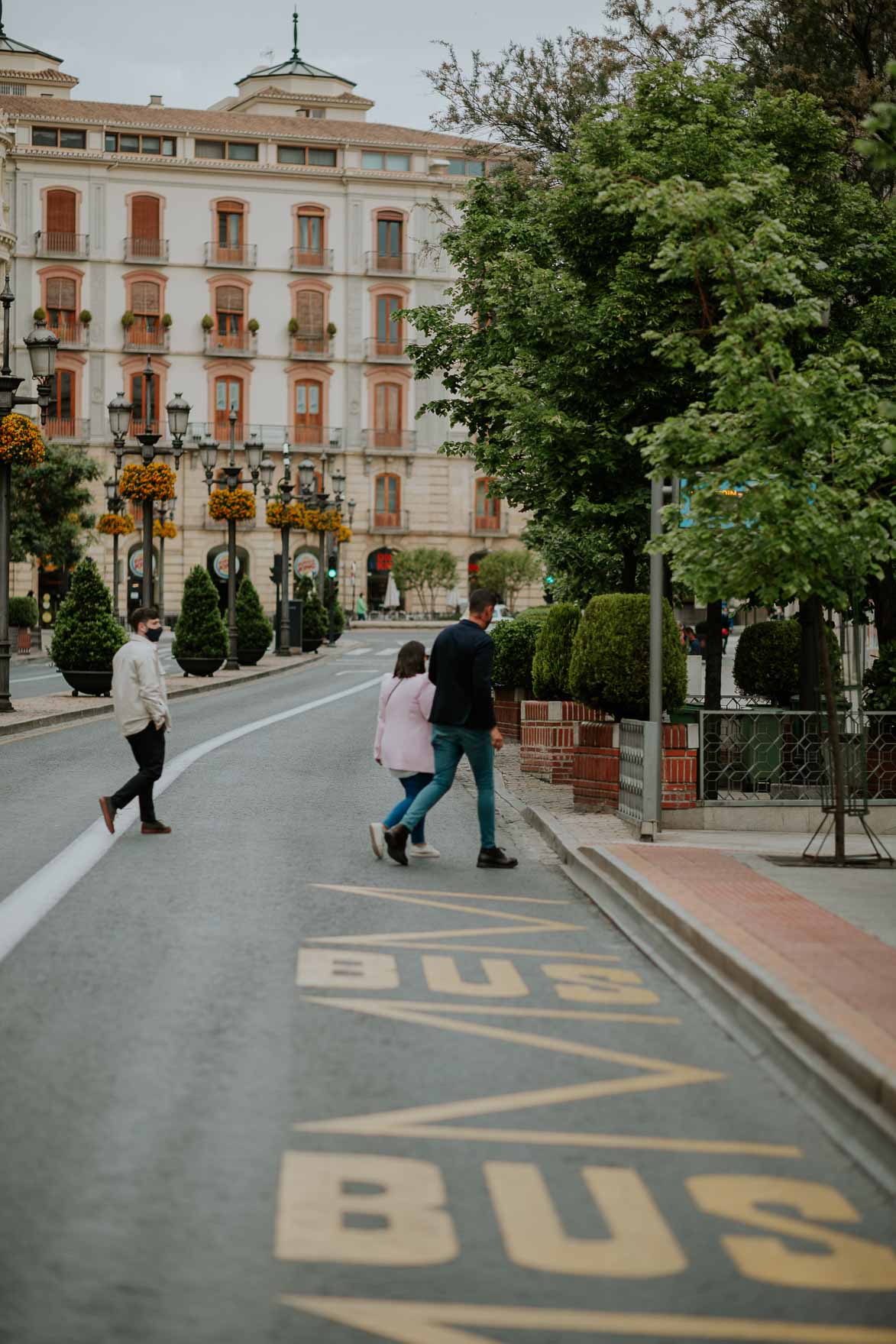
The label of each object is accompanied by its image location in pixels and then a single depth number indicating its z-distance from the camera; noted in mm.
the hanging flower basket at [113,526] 66125
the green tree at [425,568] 85312
